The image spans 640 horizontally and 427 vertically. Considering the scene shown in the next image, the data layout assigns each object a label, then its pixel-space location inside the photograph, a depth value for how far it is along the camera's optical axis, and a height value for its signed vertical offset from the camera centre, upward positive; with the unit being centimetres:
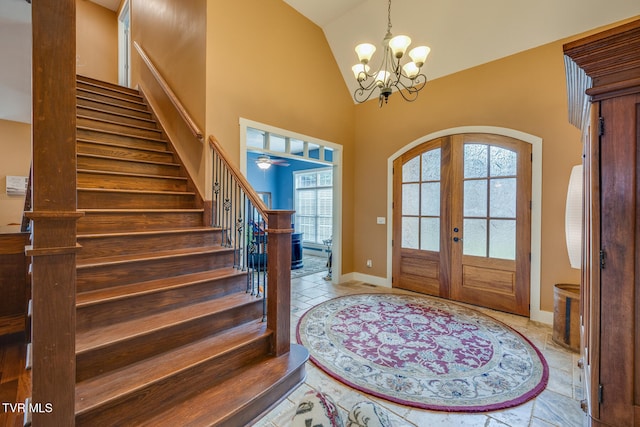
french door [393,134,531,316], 357 -11
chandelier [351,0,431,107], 239 +143
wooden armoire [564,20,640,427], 120 -3
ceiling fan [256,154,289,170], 700 +129
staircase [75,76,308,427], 161 -76
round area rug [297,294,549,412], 205 -131
